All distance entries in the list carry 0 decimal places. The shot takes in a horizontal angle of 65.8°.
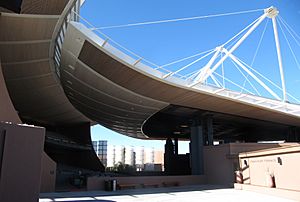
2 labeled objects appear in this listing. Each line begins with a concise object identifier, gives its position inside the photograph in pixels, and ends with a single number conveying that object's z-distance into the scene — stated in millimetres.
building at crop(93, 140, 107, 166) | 49098
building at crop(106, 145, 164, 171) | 58450
